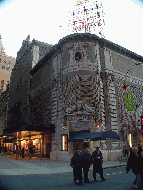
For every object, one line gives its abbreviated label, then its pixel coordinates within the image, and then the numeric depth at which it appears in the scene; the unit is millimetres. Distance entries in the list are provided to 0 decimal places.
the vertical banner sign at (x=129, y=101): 18784
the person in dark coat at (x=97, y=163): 9688
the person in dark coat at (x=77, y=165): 9156
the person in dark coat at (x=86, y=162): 9391
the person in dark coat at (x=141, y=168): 7491
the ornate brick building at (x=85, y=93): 21844
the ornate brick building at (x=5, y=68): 71588
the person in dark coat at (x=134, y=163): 7562
